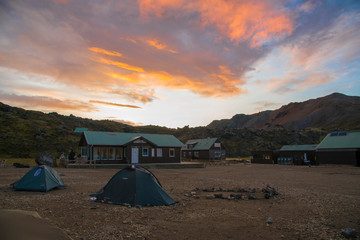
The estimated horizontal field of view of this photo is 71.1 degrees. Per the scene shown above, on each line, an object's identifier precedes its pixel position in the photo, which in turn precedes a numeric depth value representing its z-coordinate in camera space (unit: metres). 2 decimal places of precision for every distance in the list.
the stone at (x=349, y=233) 7.16
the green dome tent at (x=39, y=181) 13.86
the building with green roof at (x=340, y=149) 40.28
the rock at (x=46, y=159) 30.22
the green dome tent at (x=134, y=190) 10.86
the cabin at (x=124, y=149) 36.81
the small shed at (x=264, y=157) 53.19
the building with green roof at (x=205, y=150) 59.95
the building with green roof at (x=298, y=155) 48.56
